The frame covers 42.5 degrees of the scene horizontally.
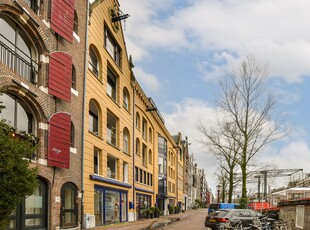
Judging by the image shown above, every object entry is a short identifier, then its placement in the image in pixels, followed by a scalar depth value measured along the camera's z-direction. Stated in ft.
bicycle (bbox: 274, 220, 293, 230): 55.10
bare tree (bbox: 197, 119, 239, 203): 109.29
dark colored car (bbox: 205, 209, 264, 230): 69.62
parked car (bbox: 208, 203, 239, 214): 107.86
